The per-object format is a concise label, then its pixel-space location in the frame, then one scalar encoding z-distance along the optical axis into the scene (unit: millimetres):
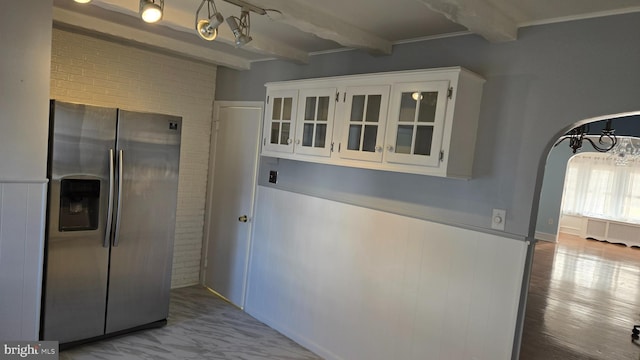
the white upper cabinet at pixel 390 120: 2160
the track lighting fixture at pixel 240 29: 2078
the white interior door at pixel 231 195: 3928
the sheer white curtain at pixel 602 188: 9664
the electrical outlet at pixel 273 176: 3655
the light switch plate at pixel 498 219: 2232
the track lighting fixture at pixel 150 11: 1792
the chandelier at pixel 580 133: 4234
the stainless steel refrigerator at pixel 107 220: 2748
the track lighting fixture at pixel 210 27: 1937
